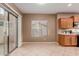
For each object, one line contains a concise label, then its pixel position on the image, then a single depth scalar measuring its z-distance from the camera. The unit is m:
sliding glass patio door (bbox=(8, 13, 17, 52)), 3.03
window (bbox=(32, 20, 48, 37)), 4.99
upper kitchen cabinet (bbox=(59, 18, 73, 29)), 4.17
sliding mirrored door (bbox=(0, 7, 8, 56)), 2.32
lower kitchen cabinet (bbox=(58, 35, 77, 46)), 3.89
